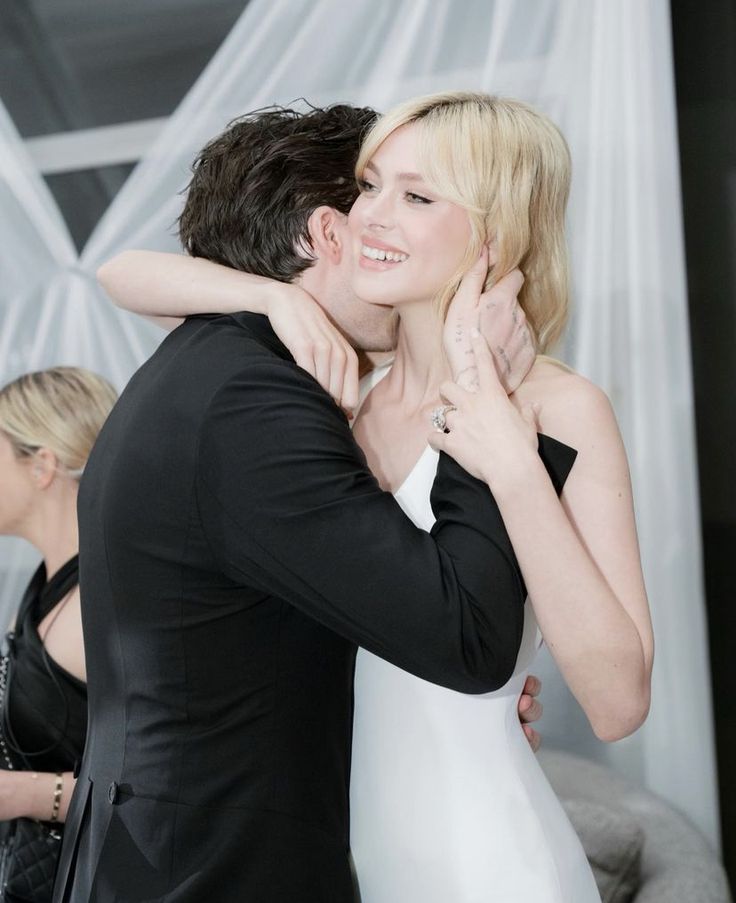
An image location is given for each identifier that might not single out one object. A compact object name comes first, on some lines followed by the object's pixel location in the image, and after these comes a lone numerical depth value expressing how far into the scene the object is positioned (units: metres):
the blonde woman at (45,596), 1.77
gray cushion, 2.11
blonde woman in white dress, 1.15
